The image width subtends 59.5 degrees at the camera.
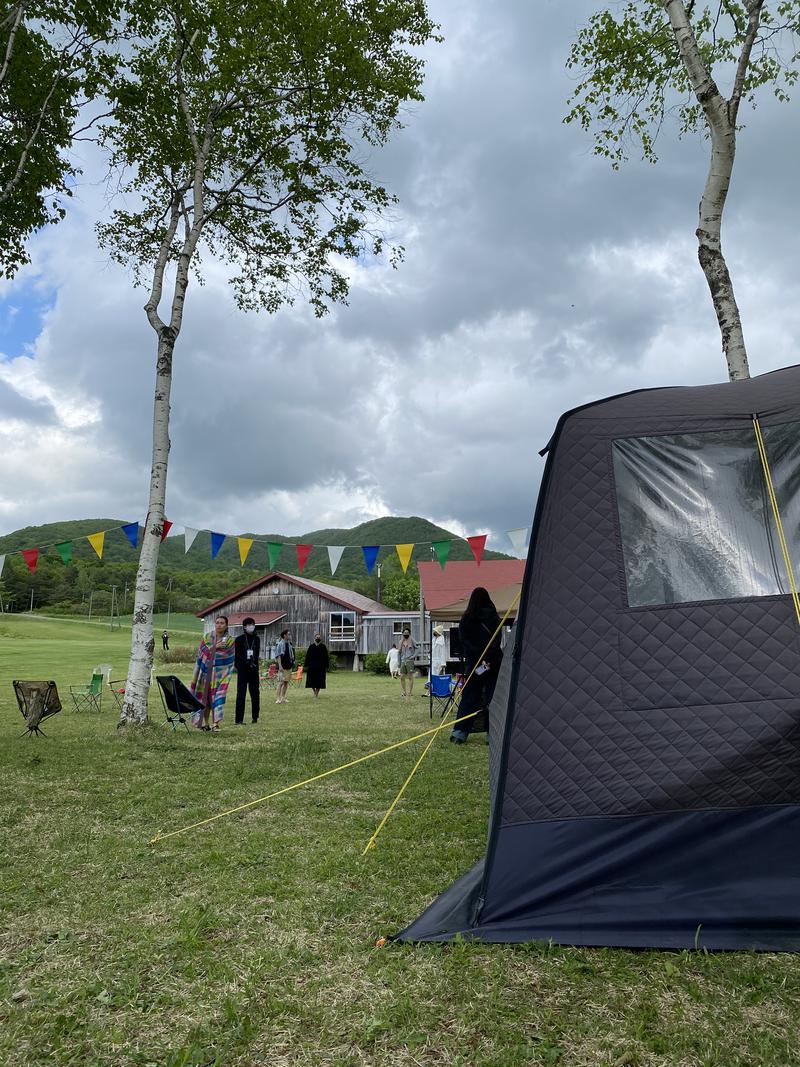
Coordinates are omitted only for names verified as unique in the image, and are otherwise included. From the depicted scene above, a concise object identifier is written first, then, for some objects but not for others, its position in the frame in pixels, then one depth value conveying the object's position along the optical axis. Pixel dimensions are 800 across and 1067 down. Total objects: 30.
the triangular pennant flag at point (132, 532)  13.23
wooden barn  34.75
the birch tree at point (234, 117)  10.02
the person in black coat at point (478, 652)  8.26
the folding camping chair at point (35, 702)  8.91
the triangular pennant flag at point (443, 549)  15.93
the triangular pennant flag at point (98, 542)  13.49
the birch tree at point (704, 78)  7.27
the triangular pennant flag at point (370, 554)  15.76
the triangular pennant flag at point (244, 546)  15.21
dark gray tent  3.02
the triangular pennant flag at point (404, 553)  15.05
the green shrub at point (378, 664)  30.88
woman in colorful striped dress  10.27
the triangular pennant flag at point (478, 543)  15.16
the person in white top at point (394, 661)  26.02
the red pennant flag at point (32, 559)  13.67
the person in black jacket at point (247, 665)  11.25
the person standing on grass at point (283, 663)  15.16
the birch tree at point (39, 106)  9.31
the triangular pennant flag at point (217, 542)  14.94
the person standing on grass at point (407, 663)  17.17
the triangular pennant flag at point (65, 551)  13.99
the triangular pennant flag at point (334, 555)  15.19
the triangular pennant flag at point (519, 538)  14.46
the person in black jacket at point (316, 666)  16.83
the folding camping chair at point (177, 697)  9.22
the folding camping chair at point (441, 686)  12.12
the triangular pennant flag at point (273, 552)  15.99
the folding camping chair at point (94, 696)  13.24
